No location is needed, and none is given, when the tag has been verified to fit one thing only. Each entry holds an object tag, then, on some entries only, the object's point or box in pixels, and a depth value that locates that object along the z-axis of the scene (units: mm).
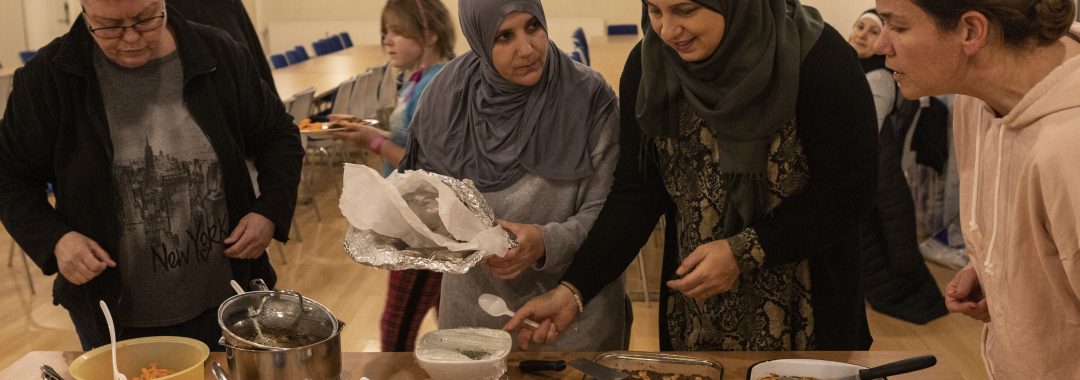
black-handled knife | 1515
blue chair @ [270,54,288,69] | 7944
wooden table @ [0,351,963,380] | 1534
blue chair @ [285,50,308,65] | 8359
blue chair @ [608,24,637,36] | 11102
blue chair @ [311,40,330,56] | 10227
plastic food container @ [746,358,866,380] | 1455
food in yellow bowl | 1463
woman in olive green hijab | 1575
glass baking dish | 1520
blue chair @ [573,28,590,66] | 8122
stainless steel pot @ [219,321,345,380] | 1306
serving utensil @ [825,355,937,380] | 1360
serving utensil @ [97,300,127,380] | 1396
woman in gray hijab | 1778
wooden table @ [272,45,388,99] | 6469
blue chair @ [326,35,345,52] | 10508
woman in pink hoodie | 1089
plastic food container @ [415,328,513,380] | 1439
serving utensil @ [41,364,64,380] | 1437
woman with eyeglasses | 1814
